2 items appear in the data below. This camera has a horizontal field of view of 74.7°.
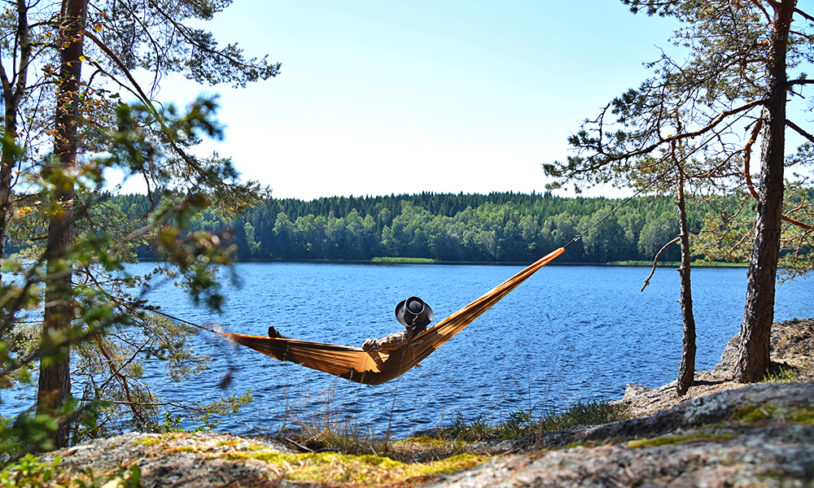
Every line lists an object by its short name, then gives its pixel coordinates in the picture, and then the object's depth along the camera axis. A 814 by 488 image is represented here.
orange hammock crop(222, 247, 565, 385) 3.87
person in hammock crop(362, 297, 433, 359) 3.91
